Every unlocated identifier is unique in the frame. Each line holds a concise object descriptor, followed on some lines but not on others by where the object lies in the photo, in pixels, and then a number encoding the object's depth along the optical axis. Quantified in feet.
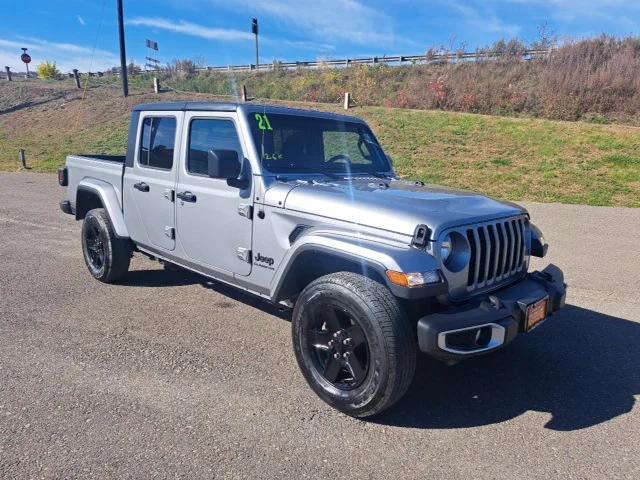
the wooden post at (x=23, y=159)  58.90
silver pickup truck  9.17
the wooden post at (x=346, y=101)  76.33
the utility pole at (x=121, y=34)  77.60
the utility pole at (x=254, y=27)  101.79
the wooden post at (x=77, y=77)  102.40
